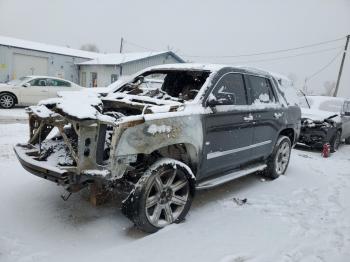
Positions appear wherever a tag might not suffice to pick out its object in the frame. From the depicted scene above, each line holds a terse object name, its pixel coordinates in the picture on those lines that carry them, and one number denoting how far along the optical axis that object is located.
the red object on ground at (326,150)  9.04
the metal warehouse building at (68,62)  22.98
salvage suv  3.18
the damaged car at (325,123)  9.52
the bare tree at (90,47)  87.91
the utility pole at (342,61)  25.06
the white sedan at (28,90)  12.93
